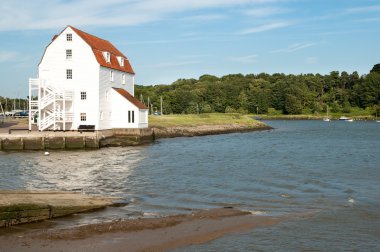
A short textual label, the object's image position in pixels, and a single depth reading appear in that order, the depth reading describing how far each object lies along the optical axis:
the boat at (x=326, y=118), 184.43
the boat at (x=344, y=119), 189.12
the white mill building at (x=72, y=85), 52.34
